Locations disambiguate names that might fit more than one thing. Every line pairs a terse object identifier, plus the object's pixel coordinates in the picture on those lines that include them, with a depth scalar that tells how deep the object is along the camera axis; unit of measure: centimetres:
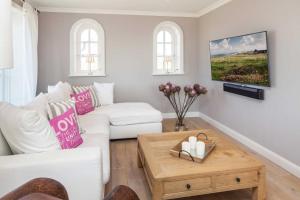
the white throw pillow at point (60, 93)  286
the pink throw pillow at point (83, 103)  367
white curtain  349
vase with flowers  398
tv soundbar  316
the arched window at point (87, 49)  482
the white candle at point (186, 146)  220
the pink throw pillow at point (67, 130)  199
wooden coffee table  185
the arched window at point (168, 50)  521
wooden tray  207
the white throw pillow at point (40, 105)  207
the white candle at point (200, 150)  210
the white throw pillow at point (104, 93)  439
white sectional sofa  152
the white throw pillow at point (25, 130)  164
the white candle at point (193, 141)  222
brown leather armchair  102
